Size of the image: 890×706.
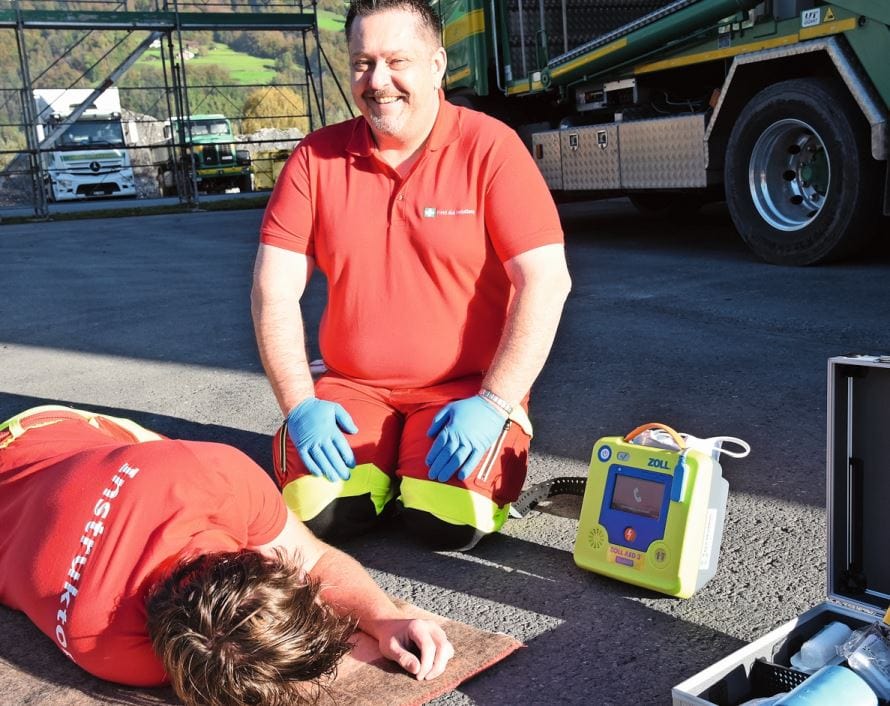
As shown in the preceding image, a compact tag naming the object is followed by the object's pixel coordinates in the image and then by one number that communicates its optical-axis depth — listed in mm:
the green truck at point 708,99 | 6184
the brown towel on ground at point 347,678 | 2223
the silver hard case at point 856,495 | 2135
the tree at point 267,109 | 36750
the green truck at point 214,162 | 26328
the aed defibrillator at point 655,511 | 2504
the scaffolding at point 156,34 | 17484
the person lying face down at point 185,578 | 1847
